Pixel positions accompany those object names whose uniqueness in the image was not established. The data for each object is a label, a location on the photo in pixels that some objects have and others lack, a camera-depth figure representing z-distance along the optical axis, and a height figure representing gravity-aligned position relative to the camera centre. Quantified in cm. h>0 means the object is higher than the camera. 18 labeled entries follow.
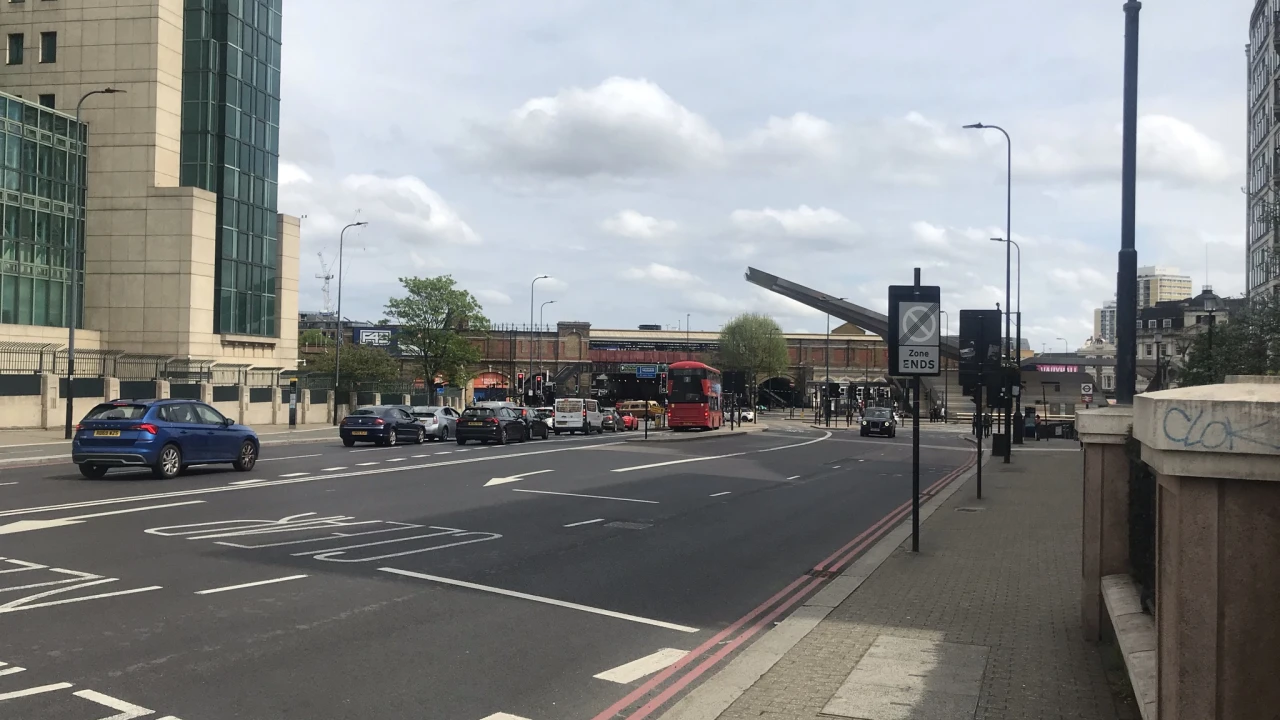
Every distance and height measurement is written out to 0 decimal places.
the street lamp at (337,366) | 5412 +30
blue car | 1908 -136
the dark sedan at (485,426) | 3741 -191
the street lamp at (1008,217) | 4025 +697
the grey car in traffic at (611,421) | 5591 -248
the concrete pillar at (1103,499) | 752 -86
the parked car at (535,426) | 4214 -218
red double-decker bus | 5131 -92
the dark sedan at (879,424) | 5569 -233
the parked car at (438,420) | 4012 -190
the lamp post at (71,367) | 3191 -1
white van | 5131 -209
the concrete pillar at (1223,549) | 333 -55
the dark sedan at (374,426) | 3462 -187
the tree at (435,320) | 7400 +396
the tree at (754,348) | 10988 +351
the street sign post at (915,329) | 1318 +70
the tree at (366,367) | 6762 +41
